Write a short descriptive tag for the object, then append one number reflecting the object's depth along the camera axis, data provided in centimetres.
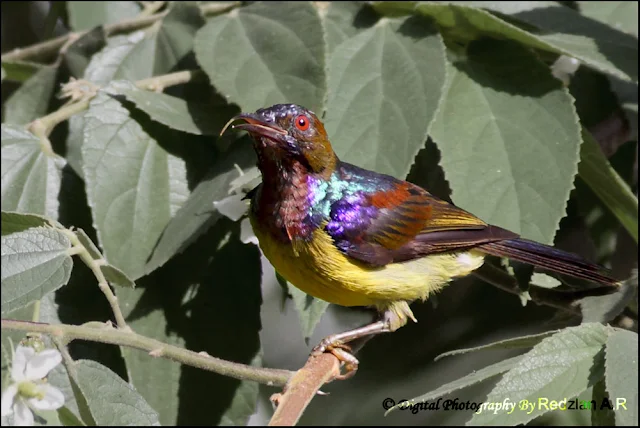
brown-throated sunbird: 507
